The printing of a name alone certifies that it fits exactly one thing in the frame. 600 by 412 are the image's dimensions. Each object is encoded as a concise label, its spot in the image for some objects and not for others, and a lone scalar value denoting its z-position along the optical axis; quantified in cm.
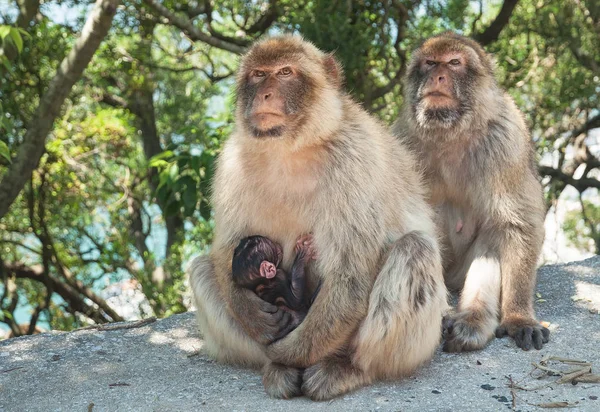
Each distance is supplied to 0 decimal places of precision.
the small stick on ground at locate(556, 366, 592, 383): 383
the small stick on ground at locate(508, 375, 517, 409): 361
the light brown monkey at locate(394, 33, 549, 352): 459
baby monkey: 389
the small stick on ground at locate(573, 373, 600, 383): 382
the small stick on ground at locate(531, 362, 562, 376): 394
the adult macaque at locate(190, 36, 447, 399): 370
